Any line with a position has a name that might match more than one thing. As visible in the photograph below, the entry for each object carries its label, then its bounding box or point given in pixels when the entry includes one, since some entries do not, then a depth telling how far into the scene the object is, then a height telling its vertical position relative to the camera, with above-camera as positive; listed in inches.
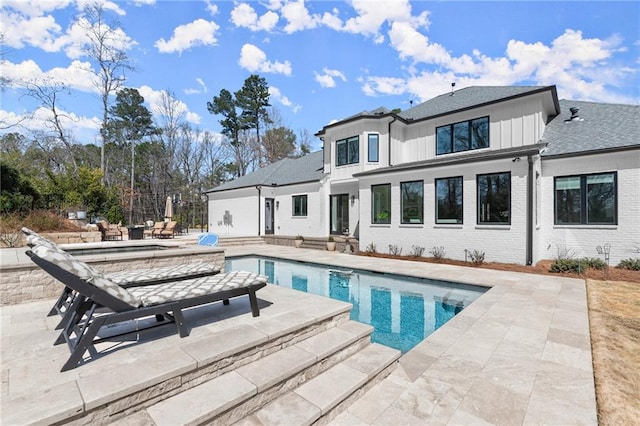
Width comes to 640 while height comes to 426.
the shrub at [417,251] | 461.1 -58.1
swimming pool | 212.5 -82.1
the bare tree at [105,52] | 828.0 +490.9
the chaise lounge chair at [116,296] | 93.9 -33.3
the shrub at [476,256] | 400.5 -58.3
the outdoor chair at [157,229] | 689.0 -34.9
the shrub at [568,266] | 342.7 -61.3
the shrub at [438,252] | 440.8 -57.8
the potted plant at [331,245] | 582.2 -61.1
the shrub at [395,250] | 487.2 -59.1
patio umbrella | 775.7 +14.6
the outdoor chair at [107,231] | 541.6 -32.4
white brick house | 374.6 +56.7
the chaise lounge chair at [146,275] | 129.7 -33.1
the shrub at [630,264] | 345.7 -59.3
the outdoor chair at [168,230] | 674.5 -36.3
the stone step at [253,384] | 82.9 -56.5
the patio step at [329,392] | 91.5 -63.8
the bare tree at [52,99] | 780.9 +321.4
